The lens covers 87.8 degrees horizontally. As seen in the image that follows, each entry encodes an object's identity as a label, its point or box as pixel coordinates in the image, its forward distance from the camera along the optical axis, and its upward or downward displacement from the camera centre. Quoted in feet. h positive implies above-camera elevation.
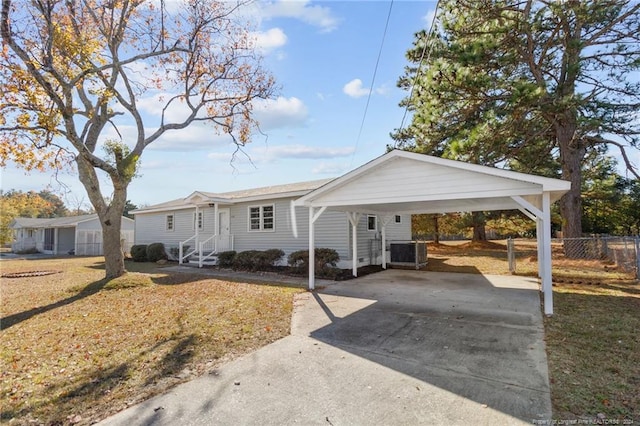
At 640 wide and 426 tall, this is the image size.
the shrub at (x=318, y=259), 37.45 -3.46
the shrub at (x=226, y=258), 47.89 -4.09
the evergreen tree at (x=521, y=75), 31.76 +15.71
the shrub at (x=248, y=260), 43.14 -4.05
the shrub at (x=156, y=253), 60.08 -4.02
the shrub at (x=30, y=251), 102.46 -5.74
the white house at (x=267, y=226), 42.45 +0.46
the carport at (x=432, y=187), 20.61 +2.86
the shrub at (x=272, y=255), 42.73 -3.34
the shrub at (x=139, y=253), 63.25 -4.21
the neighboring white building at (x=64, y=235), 89.22 -0.85
